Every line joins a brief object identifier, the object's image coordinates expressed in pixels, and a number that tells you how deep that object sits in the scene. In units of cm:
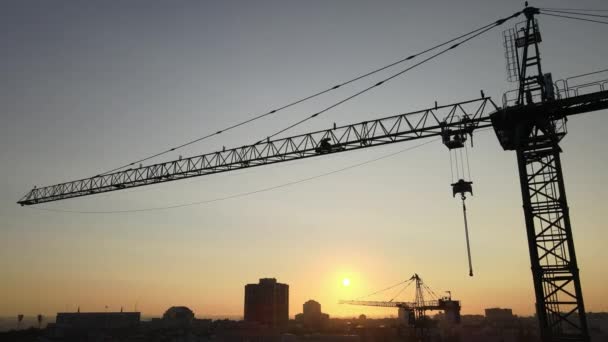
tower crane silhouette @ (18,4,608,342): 2103
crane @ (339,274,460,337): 8031
